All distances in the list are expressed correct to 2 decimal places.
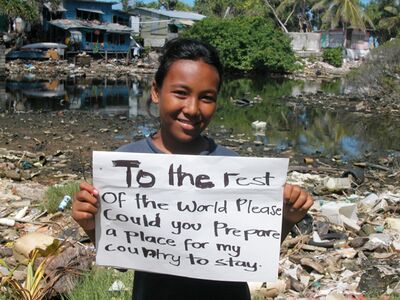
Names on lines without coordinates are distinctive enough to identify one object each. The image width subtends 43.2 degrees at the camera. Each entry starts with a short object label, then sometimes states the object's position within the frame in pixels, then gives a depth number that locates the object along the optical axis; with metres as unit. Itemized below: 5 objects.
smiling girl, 1.91
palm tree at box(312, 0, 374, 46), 51.06
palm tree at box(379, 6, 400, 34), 56.28
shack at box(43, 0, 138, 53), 43.50
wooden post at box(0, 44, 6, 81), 30.36
